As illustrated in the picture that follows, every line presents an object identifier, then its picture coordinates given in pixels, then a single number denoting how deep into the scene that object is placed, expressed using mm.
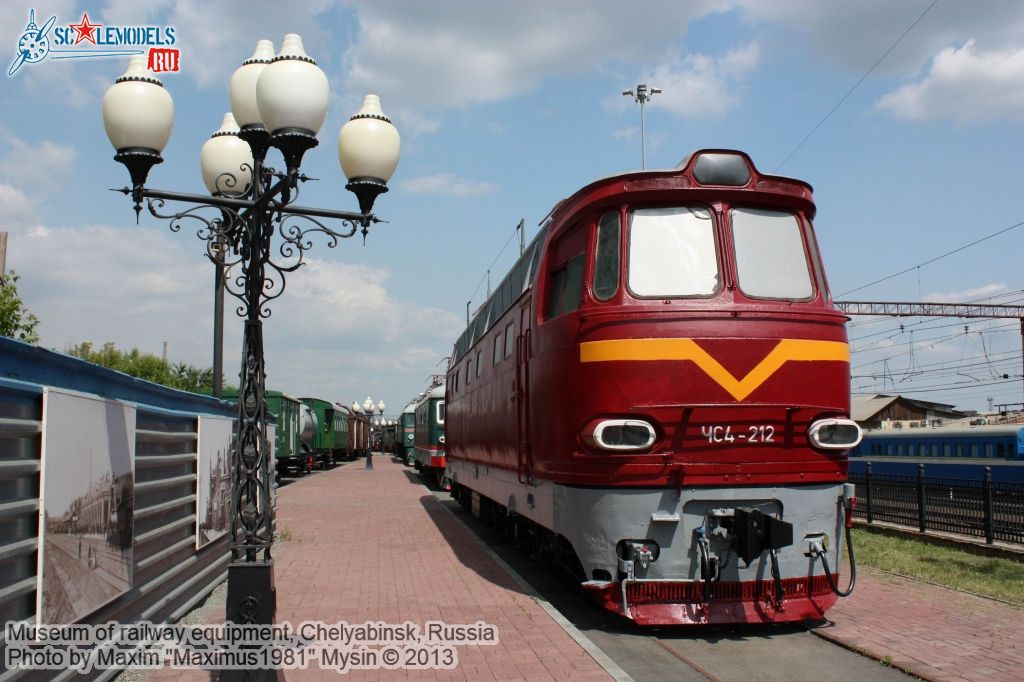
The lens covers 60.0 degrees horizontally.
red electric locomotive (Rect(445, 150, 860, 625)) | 7074
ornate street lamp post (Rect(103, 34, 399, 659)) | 5547
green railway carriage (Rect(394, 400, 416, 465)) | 46031
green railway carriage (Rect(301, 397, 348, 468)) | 42312
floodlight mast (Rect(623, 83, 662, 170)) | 24609
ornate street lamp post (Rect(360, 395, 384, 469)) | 56312
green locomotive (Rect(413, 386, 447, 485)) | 27250
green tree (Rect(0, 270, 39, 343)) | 26873
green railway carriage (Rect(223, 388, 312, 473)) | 27734
